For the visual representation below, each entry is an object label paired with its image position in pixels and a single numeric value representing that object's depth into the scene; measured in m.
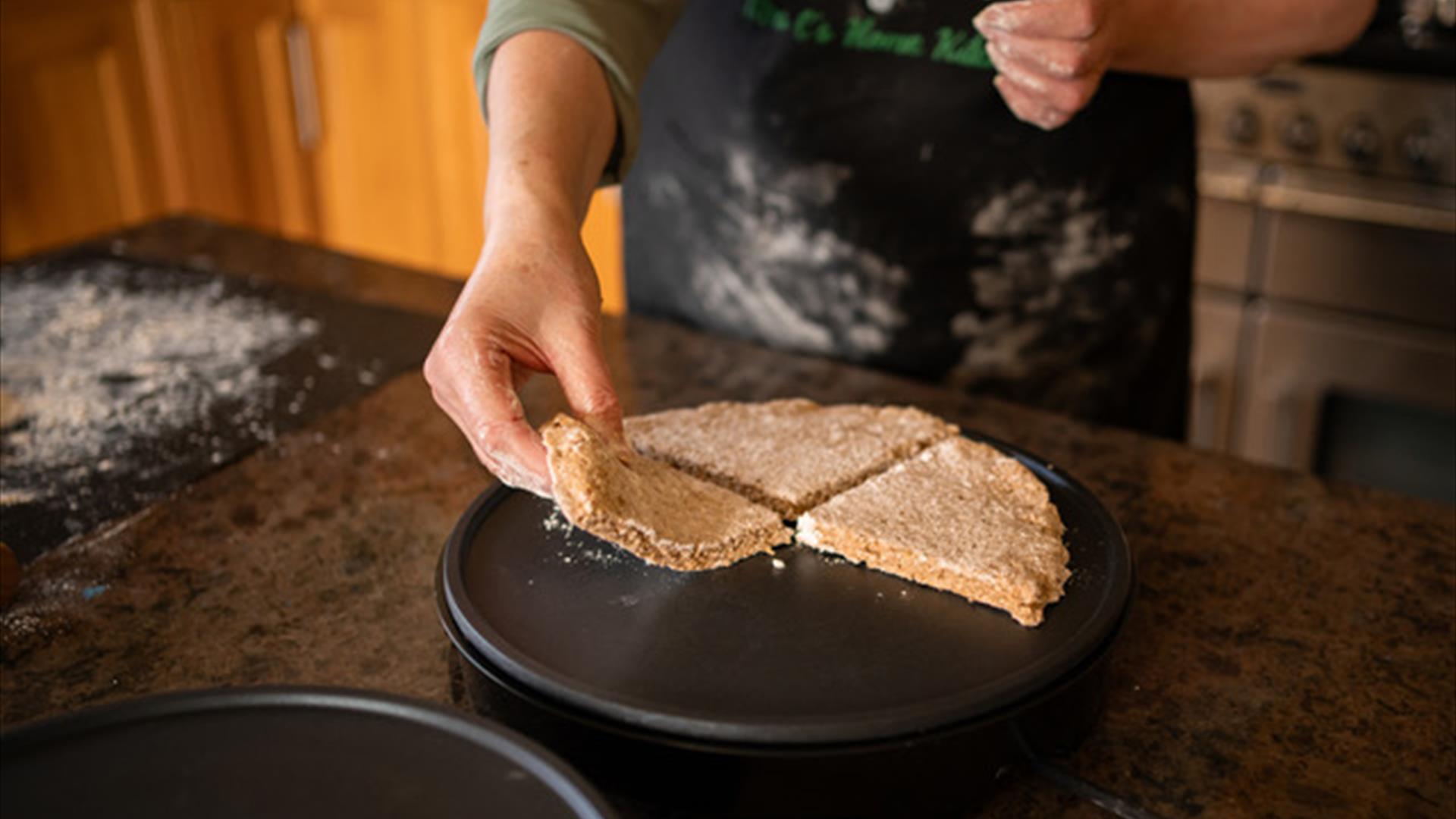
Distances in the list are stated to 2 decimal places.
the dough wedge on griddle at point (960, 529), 0.88
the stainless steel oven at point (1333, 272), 2.12
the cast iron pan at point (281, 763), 0.65
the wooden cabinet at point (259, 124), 2.85
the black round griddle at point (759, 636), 0.77
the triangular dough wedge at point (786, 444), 1.03
